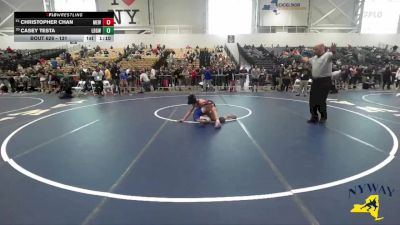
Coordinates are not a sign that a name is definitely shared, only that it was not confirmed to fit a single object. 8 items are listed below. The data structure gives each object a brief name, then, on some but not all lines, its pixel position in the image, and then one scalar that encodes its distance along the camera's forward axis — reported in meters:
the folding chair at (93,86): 17.16
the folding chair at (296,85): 17.22
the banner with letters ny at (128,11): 31.95
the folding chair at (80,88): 16.36
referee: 7.96
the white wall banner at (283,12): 31.59
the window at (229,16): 31.84
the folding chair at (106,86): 16.62
